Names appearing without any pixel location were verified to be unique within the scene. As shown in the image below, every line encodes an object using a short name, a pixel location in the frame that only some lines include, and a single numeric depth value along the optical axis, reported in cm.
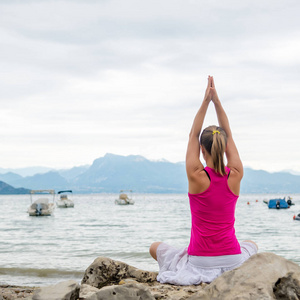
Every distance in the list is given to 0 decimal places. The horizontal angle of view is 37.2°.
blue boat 6105
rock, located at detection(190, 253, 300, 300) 341
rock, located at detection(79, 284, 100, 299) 409
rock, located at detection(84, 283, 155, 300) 348
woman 380
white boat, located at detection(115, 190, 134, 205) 7994
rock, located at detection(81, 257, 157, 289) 509
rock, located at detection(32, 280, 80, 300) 362
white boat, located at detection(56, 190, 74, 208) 7012
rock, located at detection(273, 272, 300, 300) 354
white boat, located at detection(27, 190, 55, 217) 4469
